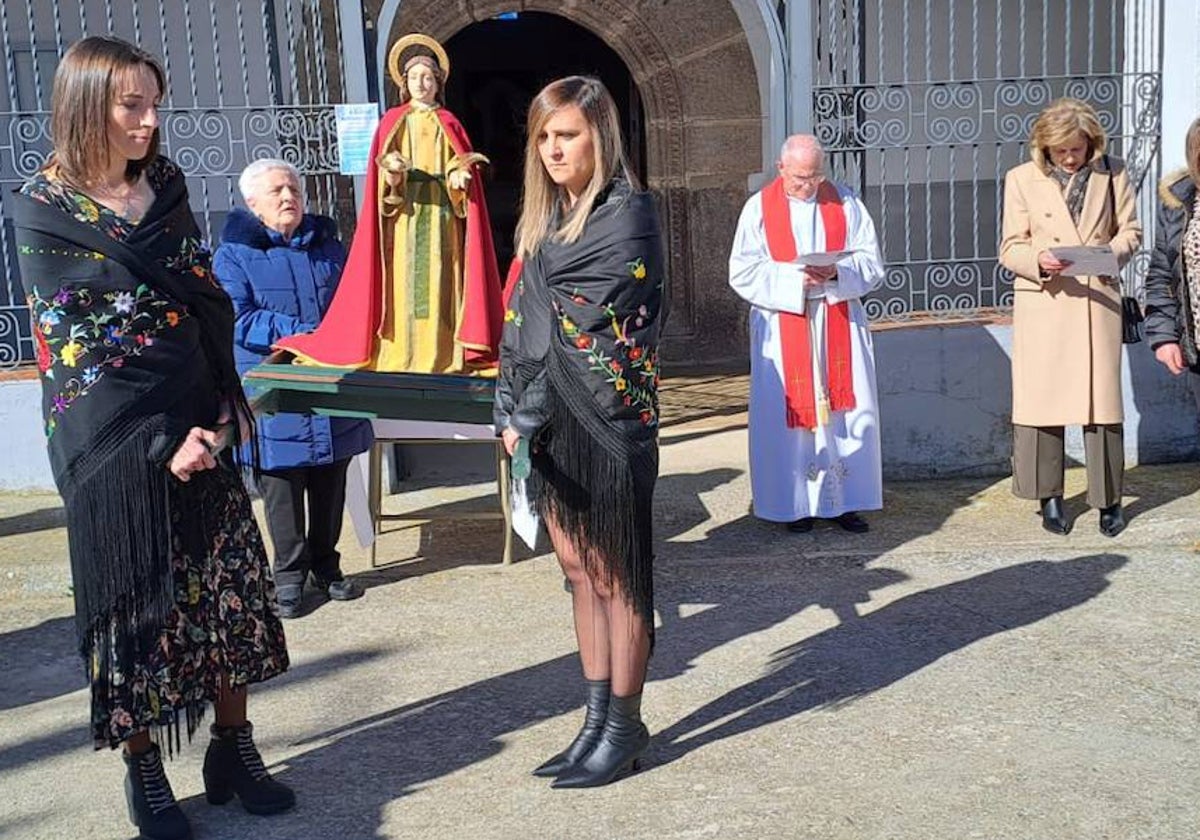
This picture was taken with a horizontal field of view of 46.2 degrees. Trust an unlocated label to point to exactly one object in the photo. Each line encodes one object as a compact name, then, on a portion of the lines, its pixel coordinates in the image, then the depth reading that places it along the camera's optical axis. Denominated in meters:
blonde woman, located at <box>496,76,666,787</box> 3.48
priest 5.96
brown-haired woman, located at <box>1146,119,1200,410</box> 5.47
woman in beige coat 5.85
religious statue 5.20
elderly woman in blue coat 5.18
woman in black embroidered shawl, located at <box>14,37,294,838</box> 3.15
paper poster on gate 6.45
